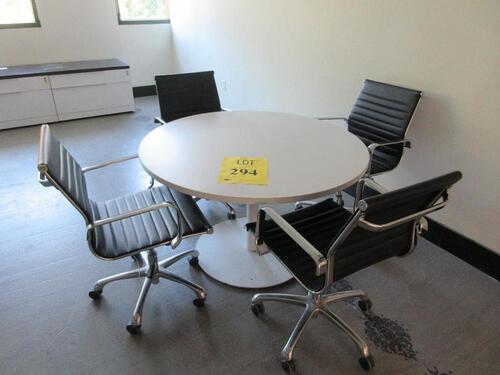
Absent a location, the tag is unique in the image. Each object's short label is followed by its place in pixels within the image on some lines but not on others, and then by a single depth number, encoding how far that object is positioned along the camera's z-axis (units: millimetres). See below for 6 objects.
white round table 1317
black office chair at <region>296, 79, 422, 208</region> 1973
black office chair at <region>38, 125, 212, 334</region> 1247
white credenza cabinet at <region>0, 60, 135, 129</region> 3729
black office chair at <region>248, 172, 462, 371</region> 968
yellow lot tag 1350
